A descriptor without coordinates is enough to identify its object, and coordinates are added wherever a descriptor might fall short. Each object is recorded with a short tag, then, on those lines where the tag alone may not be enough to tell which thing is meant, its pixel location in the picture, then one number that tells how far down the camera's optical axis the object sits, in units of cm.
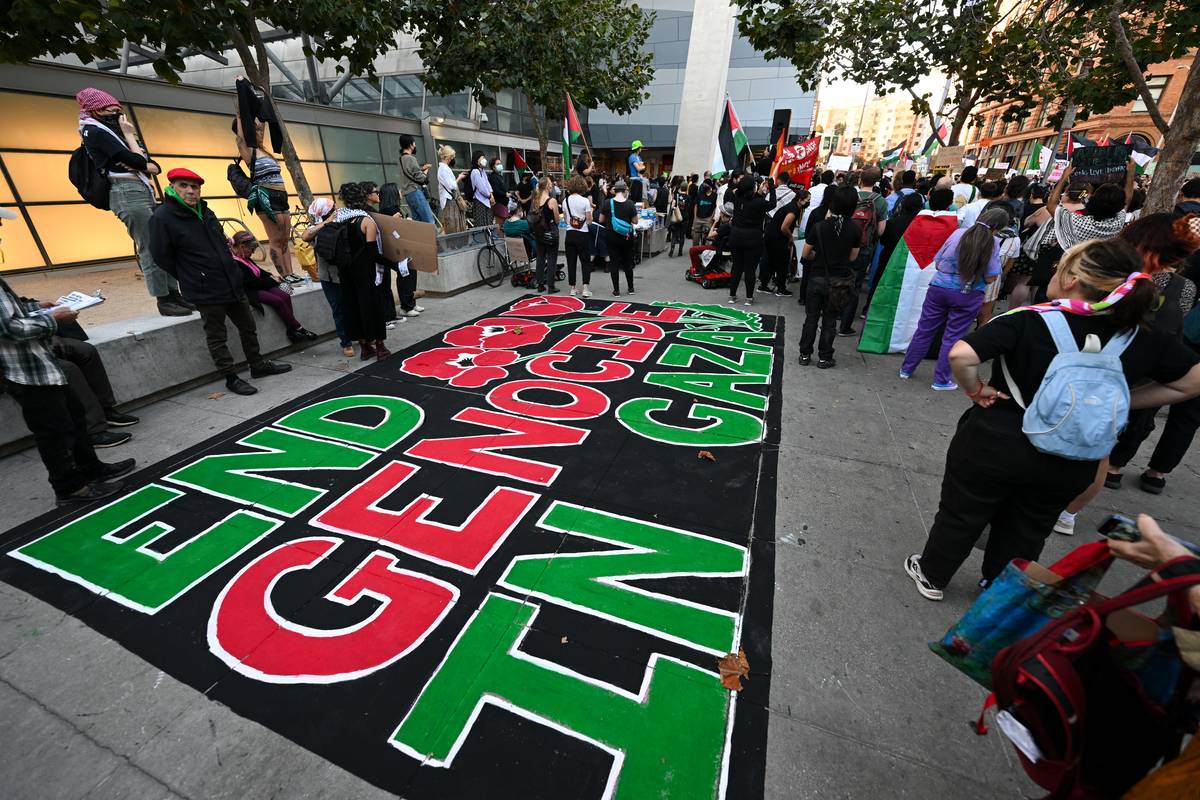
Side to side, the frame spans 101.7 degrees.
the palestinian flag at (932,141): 1548
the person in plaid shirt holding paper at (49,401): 301
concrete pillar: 2544
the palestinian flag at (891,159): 1714
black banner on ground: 208
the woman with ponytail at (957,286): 500
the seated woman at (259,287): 559
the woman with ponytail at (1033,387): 201
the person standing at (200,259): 452
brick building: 3017
